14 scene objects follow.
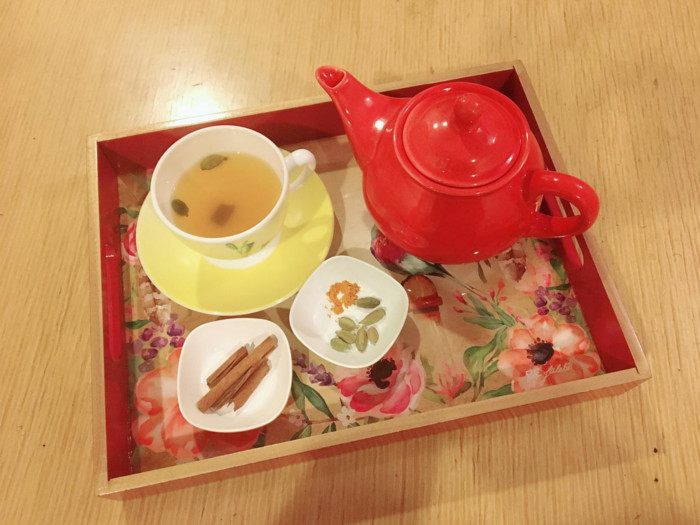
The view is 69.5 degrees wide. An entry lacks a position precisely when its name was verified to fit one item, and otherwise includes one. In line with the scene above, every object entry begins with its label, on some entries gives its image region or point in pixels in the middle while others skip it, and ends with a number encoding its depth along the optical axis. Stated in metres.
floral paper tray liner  0.67
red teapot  0.52
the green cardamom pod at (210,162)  0.72
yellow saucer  0.70
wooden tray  0.60
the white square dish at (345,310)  0.68
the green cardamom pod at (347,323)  0.72
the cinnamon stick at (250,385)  0.67
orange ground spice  0.73
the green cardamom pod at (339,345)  0.70
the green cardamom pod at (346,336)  0.71
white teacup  0.63
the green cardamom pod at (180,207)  0.70
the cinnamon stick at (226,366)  0.68
